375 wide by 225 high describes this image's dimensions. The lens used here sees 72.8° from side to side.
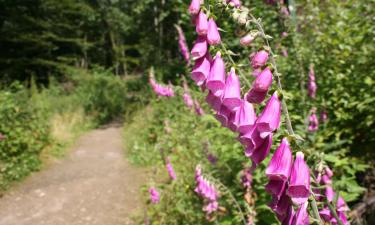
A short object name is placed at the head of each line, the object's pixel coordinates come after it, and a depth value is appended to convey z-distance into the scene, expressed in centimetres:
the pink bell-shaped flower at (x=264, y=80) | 27
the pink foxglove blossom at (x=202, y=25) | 31
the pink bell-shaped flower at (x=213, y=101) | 32
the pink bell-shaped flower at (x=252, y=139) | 28
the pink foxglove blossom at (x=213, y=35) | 31
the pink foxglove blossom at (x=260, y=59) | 28
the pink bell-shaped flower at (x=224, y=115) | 31
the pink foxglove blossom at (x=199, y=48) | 32
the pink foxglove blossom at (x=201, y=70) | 32
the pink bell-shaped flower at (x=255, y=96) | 28
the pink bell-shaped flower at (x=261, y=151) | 28
